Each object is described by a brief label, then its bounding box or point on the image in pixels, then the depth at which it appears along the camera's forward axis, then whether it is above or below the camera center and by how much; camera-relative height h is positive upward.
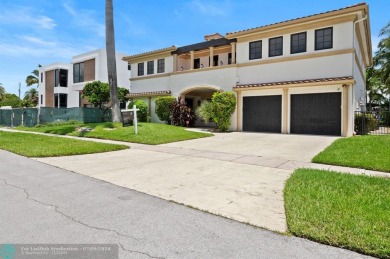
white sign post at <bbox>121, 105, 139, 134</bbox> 15.35 -0.01
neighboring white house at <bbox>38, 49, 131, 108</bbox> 34.47 +5.60
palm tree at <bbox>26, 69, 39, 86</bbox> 64.62 +9.05
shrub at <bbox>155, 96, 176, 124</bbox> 22.30 +0.91
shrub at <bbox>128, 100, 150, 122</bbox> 24.12 +0.64
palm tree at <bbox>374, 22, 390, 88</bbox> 30.35 +7.11
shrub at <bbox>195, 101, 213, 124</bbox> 19.17 +0.52
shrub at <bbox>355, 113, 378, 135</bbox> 16.31 -0.22
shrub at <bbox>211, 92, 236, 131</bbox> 18.92 +0.67
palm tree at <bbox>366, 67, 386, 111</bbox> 34.88 +3.94
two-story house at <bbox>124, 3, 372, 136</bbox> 15.74 +3.07
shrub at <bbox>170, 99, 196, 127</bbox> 21.75 +0.35
